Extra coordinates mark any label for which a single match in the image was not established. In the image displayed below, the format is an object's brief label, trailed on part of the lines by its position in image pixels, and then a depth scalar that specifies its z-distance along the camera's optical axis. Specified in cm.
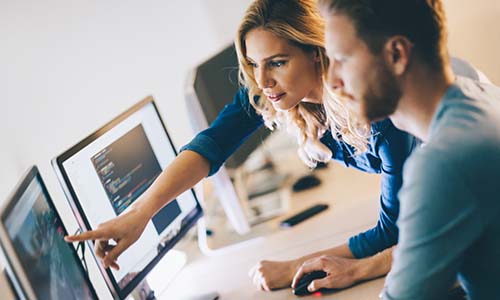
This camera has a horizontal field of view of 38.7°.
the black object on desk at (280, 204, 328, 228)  226
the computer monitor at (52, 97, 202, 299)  167
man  103
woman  168
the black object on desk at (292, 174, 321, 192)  255
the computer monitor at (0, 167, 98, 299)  124
